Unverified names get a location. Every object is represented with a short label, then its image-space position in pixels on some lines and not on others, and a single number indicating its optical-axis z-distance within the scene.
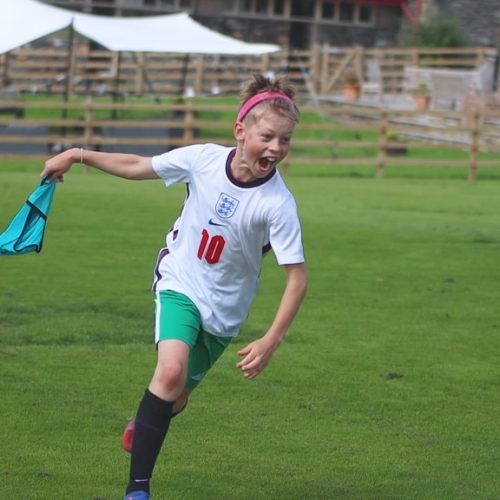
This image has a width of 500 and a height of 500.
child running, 5.67
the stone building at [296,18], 52.47
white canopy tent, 26.47
